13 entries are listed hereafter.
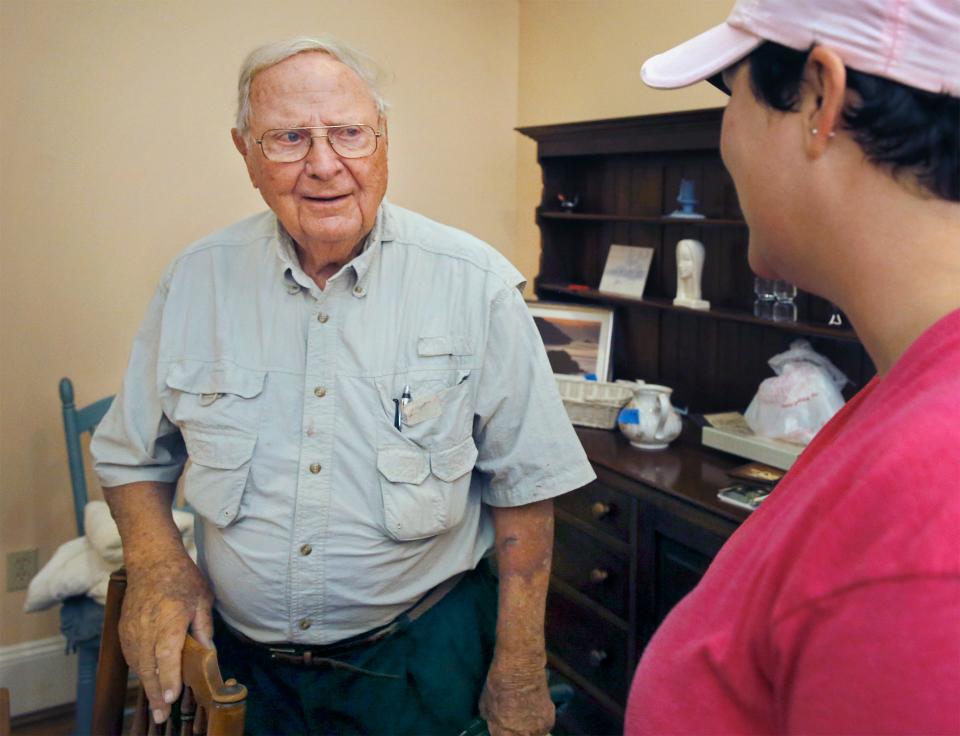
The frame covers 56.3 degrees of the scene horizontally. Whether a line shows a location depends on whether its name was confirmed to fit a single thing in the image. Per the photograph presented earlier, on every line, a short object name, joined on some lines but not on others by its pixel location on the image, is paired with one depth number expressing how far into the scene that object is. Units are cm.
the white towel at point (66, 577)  239
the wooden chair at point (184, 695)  109
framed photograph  283
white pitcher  240
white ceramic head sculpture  247
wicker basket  258
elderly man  144
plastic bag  213
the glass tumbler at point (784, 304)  227
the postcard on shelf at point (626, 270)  276
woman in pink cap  48
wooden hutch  215
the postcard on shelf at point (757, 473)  202
